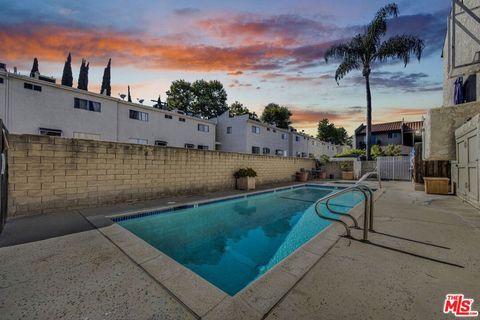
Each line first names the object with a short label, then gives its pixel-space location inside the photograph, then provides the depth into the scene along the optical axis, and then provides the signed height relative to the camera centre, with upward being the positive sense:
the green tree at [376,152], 19.10 +0.83
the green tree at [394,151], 19.27 +0.88
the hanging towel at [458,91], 8.02 +2.86
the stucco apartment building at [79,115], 10.48 +2.96
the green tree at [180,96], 33.41 +11.09
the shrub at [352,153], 21.16 +0.77
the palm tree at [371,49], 15.22 +9.12
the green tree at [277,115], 37.19 +8.53
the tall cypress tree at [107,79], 25.53 +10.63
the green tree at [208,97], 34.19 +11.04
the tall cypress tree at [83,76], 23.34 +10.10
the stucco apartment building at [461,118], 5.48 +1.52
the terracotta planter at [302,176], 15.53 -1.28
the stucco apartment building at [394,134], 28.83 +3.97
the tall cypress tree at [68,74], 21.55 +9.56
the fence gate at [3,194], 3.24 -0.68
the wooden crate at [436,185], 7.96 -1.03
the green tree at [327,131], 48.03 +7.16
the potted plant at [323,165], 18.12 -0.47
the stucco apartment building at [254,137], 21.34 +2.78
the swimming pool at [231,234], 3.31 -1.82
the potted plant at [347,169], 16.66 -0.79
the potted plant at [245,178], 10.53 -0.99
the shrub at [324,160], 18.82 +0.01
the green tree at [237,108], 36.79 +9.78
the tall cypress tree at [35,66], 19.50 +9.49
